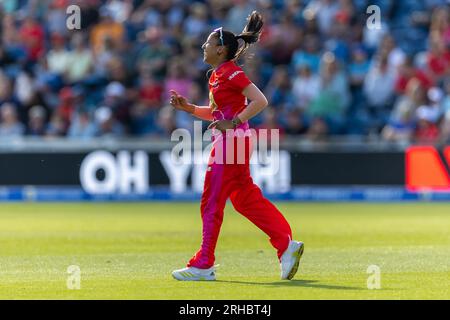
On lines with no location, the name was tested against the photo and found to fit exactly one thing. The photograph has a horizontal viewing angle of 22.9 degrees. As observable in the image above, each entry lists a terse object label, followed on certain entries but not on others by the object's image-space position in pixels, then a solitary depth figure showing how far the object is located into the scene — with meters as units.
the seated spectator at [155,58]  22.84
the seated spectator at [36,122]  22.17
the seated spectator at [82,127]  21.98
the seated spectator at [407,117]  21.39
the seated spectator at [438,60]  22.28
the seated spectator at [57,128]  22.08
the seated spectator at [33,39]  23.83
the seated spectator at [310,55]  22.69
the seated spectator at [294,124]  21.83
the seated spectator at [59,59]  23.36
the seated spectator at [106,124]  21.92
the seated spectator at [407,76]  22.03
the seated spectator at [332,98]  22.06
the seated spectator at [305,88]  22.30
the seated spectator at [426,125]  21.30
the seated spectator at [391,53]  22.33
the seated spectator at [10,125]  22.14
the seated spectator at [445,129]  20.98
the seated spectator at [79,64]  23.19
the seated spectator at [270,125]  21.30
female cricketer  9.57
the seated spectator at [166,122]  21.86
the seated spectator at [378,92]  22.19
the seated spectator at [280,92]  22.14
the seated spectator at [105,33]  23.41
